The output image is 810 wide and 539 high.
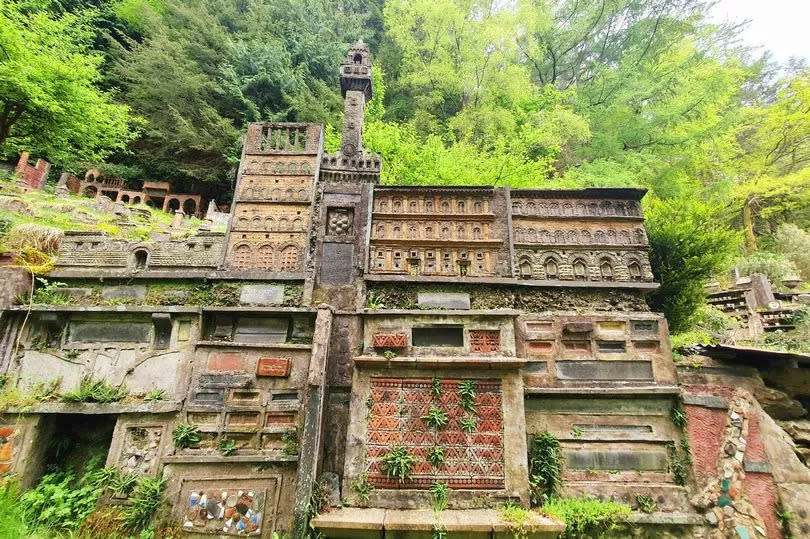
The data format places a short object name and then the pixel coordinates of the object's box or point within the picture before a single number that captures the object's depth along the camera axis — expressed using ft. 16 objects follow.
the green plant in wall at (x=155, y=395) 23.93
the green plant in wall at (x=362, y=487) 20.88
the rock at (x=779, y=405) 23.59
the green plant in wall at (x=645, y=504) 21.63
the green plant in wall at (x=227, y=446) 22.73
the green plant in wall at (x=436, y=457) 21.45
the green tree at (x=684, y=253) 29.53
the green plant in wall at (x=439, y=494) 20.53
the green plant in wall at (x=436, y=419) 22.25
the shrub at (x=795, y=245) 56.29
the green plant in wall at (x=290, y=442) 22.94
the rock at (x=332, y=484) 20.94
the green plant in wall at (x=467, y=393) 22.66
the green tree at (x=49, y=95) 35.60
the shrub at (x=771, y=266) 51.88
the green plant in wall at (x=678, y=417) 23.39
